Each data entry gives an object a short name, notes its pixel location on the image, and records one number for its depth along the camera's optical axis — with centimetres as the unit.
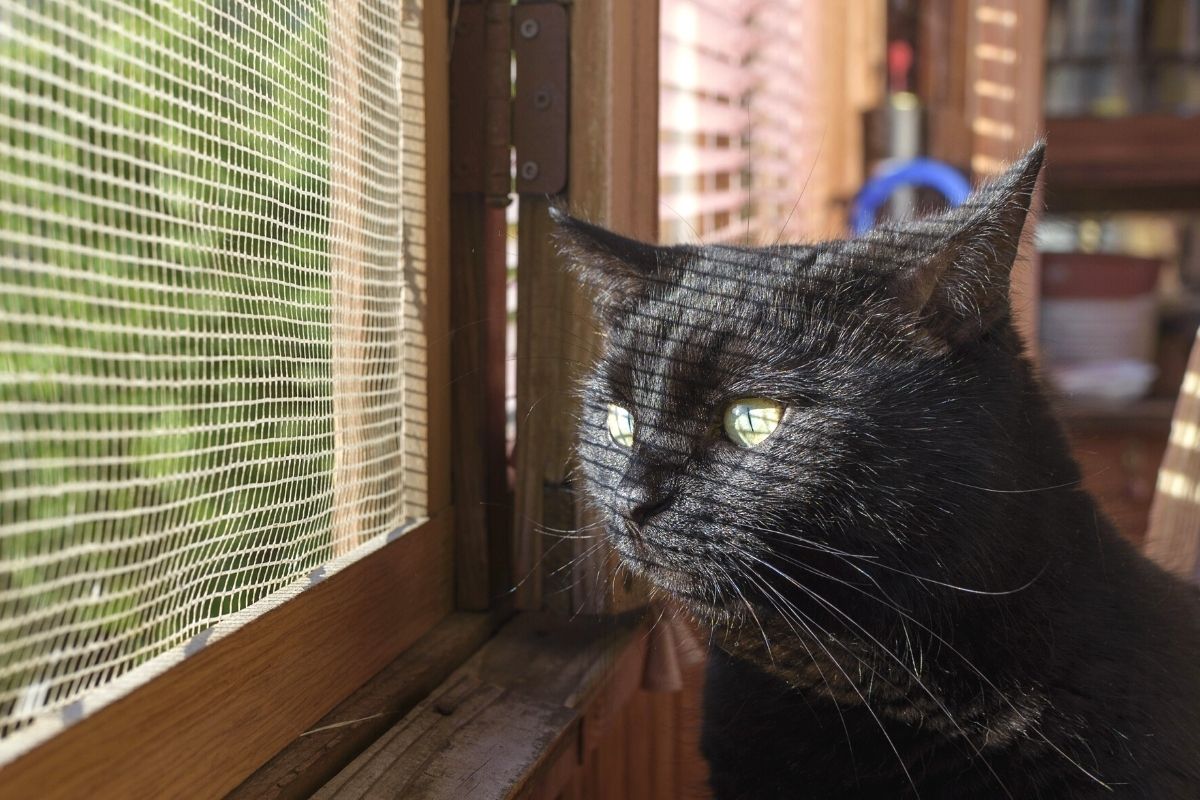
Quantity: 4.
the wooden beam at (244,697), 57
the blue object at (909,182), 207
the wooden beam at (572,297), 111
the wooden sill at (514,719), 81
